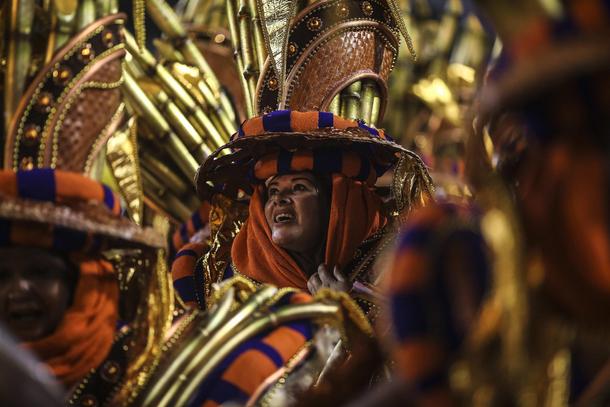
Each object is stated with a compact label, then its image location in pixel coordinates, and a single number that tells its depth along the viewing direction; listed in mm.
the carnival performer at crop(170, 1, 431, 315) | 7625
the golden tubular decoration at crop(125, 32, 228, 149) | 9917
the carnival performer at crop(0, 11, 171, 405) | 5010
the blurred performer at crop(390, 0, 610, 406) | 3317
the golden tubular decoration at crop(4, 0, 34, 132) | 6686
